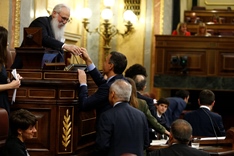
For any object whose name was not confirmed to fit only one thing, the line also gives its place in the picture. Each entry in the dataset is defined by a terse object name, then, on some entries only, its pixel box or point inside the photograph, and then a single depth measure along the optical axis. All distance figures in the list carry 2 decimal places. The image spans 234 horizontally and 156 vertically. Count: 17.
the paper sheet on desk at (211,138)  6.45
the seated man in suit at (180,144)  4.66
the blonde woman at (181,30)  12.54
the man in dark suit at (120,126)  4.74
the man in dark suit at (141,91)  6.24
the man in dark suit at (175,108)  9.10
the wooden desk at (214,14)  15.59
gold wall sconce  12.55
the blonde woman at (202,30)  12.41
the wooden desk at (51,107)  5.26
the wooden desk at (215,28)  14.24
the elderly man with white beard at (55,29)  5.87
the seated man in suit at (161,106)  7.71
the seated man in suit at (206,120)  6.87
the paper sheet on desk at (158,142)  6.23
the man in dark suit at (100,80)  5.21
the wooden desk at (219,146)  5.62
